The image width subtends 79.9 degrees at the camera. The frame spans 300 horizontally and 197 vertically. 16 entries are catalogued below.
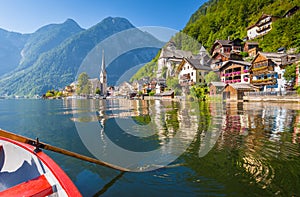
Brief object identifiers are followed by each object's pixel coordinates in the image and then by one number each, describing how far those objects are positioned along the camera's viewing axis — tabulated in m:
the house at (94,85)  158.43
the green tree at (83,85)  148.88
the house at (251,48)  63.67
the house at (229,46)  73.62
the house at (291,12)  65.78
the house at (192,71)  70.56
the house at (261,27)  70.75
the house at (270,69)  43.41
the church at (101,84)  156.64
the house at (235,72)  53.41
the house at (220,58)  63.81
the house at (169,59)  110.41
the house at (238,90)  47.19
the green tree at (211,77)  60.53
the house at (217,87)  53.16
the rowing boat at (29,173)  3.43
